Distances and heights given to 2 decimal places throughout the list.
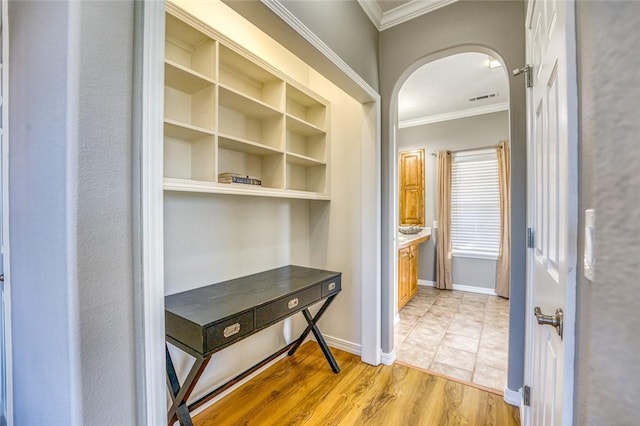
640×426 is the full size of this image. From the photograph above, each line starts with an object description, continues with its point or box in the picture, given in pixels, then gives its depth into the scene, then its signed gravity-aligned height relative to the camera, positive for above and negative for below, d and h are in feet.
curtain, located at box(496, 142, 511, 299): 12.27 -0.41
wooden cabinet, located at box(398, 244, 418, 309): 11.07 -2.59
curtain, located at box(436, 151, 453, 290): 13.79 -0.22
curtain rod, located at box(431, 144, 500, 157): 12.85 +3.13
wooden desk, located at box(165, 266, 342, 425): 4.07 -1.65
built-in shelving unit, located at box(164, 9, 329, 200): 4.92 +2.14
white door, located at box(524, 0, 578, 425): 2.02 +0.08
